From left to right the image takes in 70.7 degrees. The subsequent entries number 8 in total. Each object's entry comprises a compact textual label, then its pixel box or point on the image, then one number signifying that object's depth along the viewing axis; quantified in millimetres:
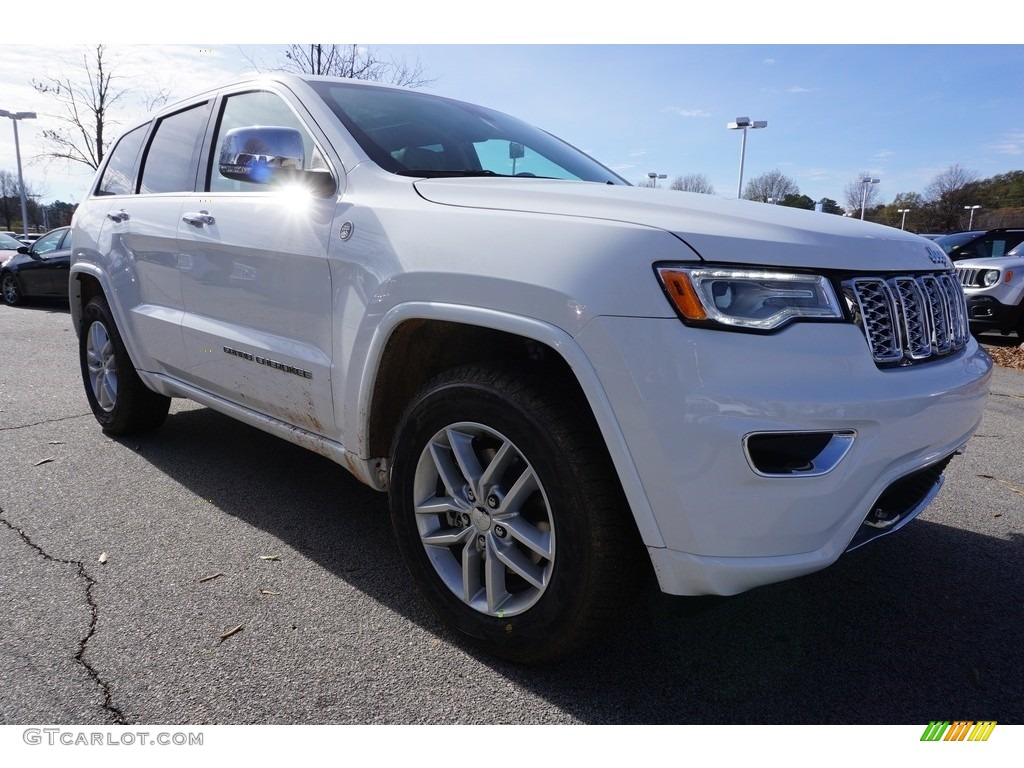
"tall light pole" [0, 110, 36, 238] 29128
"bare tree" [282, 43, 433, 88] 14234
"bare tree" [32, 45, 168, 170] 21406
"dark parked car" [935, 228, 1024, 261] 10367
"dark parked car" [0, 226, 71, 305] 12945
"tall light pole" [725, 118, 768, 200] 26844
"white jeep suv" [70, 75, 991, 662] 1664
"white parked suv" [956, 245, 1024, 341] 8688
